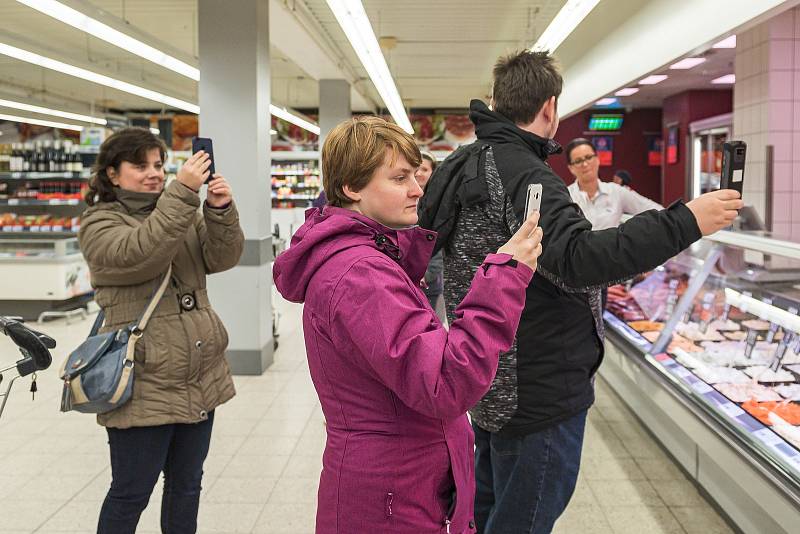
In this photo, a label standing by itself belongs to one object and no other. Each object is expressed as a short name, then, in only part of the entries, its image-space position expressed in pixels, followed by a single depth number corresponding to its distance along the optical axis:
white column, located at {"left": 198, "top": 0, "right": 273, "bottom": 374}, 6.18
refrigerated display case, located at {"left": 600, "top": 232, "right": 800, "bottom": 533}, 2.81
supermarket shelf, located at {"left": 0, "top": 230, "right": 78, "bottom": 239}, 9.46
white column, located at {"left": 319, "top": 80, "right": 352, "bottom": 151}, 13.39
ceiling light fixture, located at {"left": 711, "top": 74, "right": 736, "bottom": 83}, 11.31
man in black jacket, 1.93
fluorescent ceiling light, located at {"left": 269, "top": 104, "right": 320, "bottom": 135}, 13.02
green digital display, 15.98
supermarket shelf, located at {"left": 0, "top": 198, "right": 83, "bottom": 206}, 9.71
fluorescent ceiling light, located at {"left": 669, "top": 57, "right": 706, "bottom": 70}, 9.32
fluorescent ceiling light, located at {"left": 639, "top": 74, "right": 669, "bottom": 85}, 11.23
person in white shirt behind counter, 5.29
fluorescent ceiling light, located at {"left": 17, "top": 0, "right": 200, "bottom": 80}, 5.39
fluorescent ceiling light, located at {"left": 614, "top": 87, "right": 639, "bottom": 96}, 12.71
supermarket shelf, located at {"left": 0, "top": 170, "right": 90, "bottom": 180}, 9.83
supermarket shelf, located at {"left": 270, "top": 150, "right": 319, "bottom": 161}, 19.03
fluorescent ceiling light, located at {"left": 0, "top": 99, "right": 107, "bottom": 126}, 11.74
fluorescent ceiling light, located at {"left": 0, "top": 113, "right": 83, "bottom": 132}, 14.54
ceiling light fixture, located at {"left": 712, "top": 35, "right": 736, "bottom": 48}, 7.26
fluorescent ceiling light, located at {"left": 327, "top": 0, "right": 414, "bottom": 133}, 5.62
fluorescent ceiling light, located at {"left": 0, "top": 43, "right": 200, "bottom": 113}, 7.12
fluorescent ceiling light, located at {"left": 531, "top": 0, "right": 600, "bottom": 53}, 5.53
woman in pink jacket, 1.33
